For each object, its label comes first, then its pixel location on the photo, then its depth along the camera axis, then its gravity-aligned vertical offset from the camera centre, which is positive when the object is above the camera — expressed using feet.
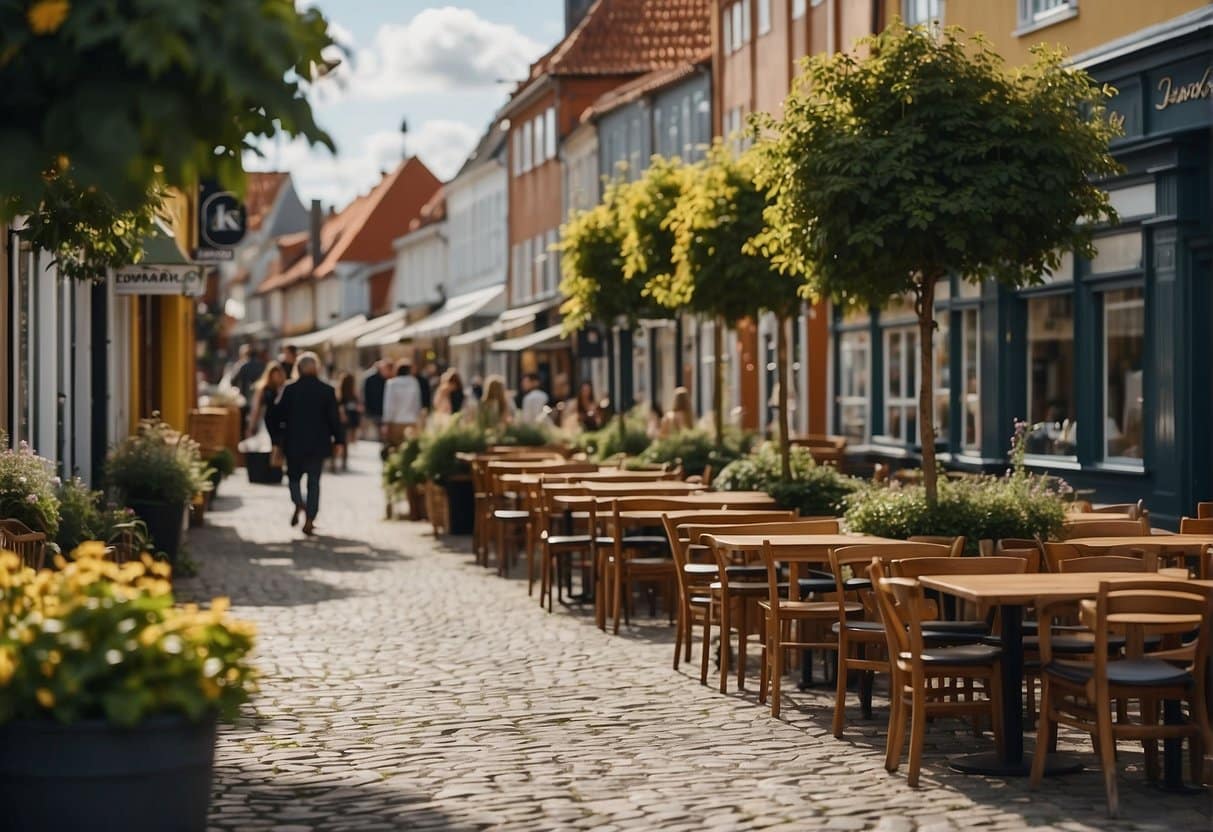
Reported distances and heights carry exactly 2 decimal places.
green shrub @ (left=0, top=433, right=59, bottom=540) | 39.27 -1.43
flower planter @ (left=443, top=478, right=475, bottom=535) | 79.71 -3.41
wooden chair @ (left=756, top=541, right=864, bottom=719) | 34.91 -3.42
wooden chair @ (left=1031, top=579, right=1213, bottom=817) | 26.48 -3.39
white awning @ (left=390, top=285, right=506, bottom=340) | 190.58 +9.33
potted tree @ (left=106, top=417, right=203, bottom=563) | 59.62 -1.95
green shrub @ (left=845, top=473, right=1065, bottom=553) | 42.11 -2.03
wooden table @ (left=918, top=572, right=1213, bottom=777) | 28.73 -3.32
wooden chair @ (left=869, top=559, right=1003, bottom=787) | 28.66 -3.49
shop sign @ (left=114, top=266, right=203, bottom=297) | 71.67 +4.54
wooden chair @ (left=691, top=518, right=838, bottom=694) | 38.04 -3.20
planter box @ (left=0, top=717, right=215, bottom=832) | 20.13 -3.39
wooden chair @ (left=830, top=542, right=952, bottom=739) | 32.50 -3.37
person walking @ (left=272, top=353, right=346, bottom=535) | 77.20 -0.40
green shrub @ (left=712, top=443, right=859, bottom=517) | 55.98 -1.88
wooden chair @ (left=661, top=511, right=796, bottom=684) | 41.06 -3.10
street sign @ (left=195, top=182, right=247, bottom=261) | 92.27 +8.25
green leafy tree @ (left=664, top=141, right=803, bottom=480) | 63.77 +4.89
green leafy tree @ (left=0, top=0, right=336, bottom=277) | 17.89 +2.90
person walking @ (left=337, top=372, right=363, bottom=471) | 136.46 +0.50
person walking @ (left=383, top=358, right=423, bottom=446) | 106.11 +0.44
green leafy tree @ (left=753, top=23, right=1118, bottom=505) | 43.19 +4.94
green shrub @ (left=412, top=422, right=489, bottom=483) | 80.02 -1.30
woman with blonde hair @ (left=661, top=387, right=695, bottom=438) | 79.87 -0.14
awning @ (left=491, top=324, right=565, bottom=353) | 147.43 +5.09
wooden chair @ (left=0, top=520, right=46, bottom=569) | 35.83 -2.14
